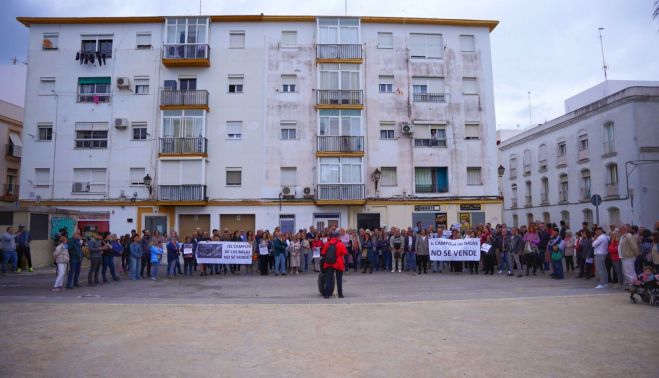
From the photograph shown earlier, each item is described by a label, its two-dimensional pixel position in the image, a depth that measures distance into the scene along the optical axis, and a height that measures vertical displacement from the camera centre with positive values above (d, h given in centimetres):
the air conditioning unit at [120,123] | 3039 +722
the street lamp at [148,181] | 2945 +330
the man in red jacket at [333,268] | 1275 -102
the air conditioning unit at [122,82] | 3047 +993
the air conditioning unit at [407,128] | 3086 +683
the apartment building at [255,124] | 3023 +725
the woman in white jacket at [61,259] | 1441 -79
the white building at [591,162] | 3131 +535
